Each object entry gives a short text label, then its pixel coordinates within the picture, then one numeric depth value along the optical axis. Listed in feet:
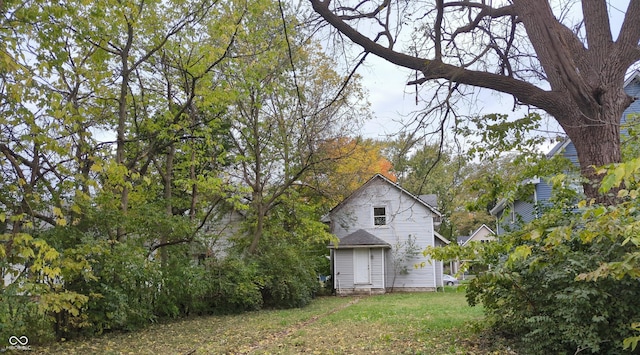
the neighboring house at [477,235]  150.61
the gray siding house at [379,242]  77.05
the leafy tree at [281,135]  53.72
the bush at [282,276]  52.39
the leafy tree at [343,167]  58.44
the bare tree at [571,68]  18.66
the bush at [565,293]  16.75
